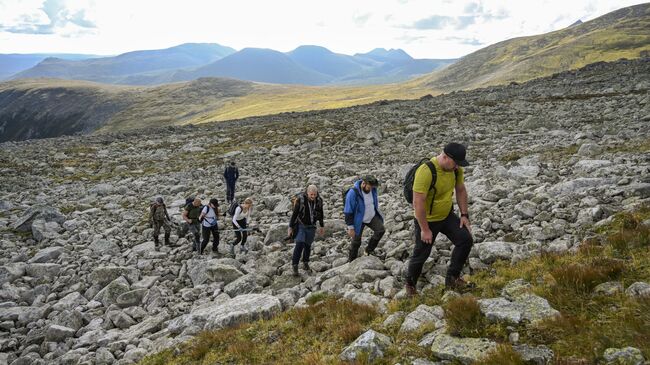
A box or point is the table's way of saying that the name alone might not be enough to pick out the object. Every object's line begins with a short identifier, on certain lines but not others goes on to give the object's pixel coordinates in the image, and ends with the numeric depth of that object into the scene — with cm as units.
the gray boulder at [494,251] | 919
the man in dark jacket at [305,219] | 1161
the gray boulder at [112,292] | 1230
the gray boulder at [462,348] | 545
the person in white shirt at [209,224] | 1491
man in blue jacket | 1080
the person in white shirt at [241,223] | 1481
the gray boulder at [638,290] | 584
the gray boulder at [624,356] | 458
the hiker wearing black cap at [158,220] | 1627
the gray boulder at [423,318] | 666
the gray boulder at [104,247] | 1633
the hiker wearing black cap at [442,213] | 715
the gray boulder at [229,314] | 905
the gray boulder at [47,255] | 1577
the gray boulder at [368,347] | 616
